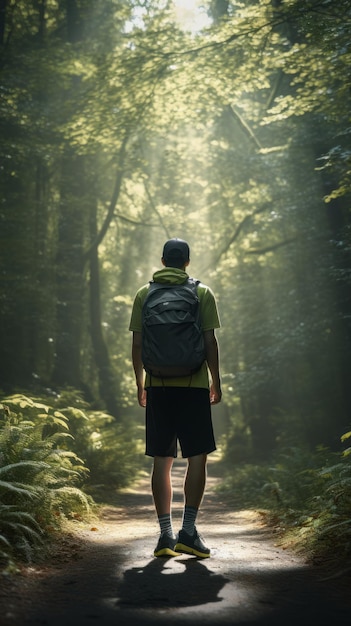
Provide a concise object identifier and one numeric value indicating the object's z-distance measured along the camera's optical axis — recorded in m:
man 5.07
